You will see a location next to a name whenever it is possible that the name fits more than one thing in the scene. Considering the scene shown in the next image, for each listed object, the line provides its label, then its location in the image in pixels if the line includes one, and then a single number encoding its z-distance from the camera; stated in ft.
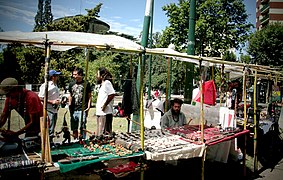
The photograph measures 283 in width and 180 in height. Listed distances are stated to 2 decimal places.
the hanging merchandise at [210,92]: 20.44
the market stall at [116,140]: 10.37
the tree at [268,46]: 78.18
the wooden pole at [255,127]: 21.00
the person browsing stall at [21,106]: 12.10
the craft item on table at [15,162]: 9.45
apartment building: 145.79
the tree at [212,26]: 74.64
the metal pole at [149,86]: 31.91
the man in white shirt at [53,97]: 19.49
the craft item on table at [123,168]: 11.77
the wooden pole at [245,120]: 19.65
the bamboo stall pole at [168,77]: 22.84
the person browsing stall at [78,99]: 19.04
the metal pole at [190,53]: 25.43
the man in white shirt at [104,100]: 18.37
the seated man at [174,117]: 19.62
